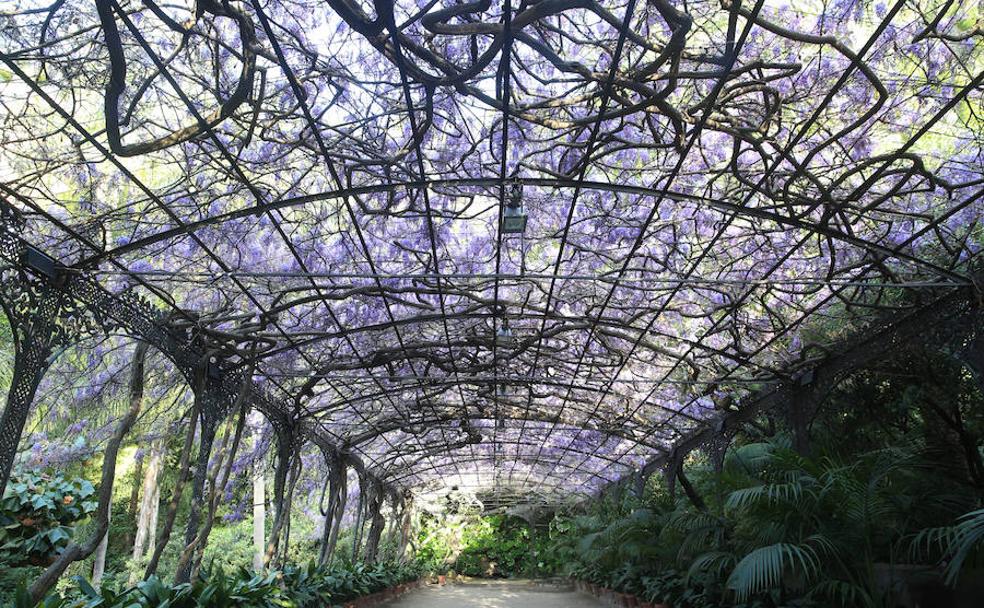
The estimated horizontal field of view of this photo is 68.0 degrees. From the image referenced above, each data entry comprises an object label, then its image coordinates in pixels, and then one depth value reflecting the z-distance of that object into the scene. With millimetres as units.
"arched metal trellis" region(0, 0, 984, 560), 4238
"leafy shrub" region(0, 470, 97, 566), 5449
